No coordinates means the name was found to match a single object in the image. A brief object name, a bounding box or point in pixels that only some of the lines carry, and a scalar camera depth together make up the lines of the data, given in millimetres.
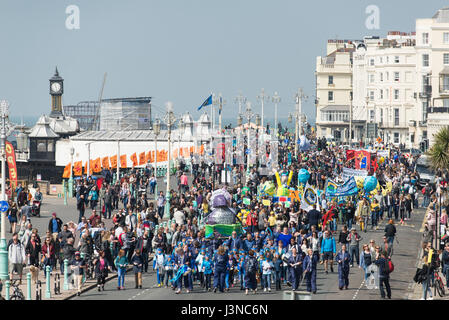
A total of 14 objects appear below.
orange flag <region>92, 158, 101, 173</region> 63781
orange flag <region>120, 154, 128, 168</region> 72188
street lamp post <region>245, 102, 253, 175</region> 78188
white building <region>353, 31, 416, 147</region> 117625
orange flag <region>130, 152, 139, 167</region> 70162
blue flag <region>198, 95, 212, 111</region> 67125
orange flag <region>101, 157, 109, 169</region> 66581
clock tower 168375
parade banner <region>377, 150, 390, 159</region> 71588
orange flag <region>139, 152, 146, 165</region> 70688
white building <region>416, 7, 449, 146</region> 91006
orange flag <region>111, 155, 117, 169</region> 70331
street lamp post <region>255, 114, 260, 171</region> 67712
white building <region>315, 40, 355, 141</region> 141375
